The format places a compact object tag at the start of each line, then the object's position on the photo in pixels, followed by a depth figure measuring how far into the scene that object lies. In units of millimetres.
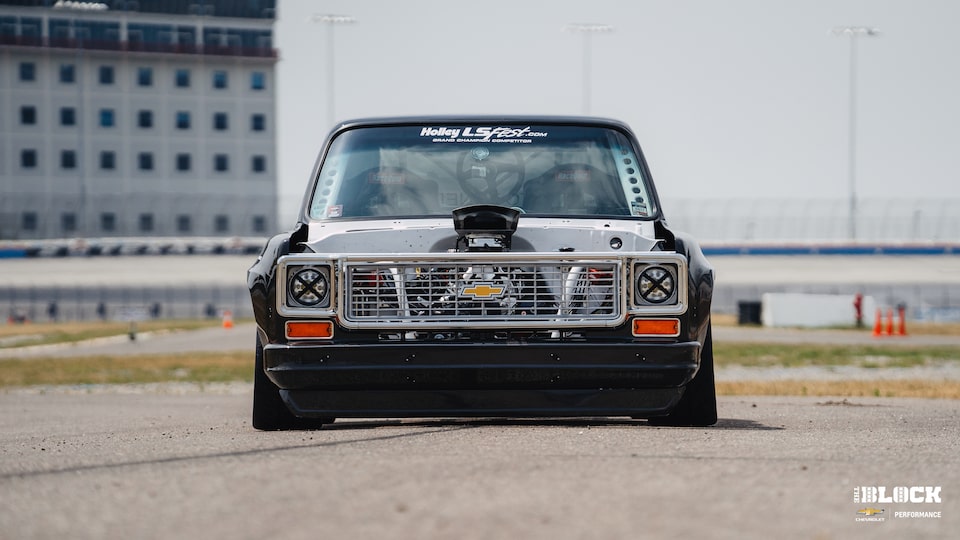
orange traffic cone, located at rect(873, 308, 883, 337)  35438
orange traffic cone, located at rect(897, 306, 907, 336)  36184
